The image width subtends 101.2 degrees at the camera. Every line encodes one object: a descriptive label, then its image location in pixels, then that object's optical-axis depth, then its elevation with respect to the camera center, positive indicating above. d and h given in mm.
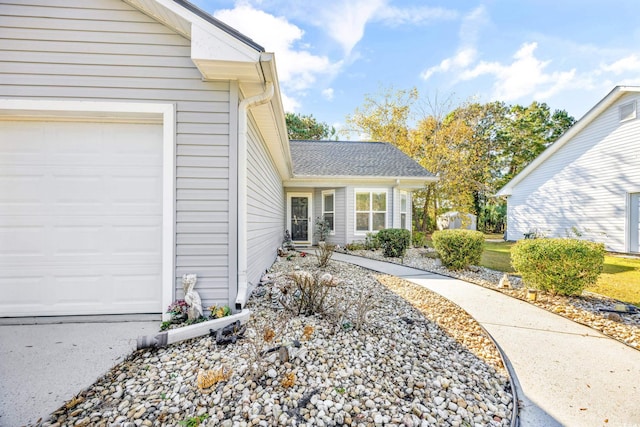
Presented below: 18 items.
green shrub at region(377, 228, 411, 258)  8219 -795
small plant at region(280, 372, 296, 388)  1939 -1235
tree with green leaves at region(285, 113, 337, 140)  23072 +8261
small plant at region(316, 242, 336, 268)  6246 -975
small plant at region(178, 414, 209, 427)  1618 -1291
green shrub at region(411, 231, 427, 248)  11141 -1032
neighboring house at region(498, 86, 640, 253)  9164 +1573
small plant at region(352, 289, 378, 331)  2943 -1191
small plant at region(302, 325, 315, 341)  2643 -1196
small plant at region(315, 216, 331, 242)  10383 -524
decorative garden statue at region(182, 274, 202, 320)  2893 -921
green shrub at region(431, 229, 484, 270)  6160 -721
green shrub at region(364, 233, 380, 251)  9633 -988
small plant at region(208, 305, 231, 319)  2902 -1074
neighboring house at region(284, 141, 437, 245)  10156 +867
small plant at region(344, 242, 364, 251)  9719 -1115
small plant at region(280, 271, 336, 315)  3221 -1043
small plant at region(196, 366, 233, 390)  1935 -1229
